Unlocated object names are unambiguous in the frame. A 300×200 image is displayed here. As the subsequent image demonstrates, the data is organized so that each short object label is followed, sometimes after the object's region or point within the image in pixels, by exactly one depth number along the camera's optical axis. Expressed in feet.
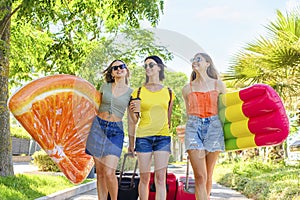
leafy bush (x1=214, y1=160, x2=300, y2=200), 26.48
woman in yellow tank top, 14.56
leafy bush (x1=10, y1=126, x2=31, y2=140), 85.88
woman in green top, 15.23
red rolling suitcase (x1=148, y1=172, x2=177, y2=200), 18.08
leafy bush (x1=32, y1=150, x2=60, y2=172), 50.72
